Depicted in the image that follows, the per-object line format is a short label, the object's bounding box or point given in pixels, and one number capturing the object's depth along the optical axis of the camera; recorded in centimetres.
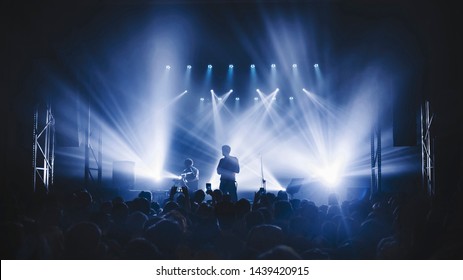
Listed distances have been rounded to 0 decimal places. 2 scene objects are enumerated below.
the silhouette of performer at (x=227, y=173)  819
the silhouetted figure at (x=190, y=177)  1030
